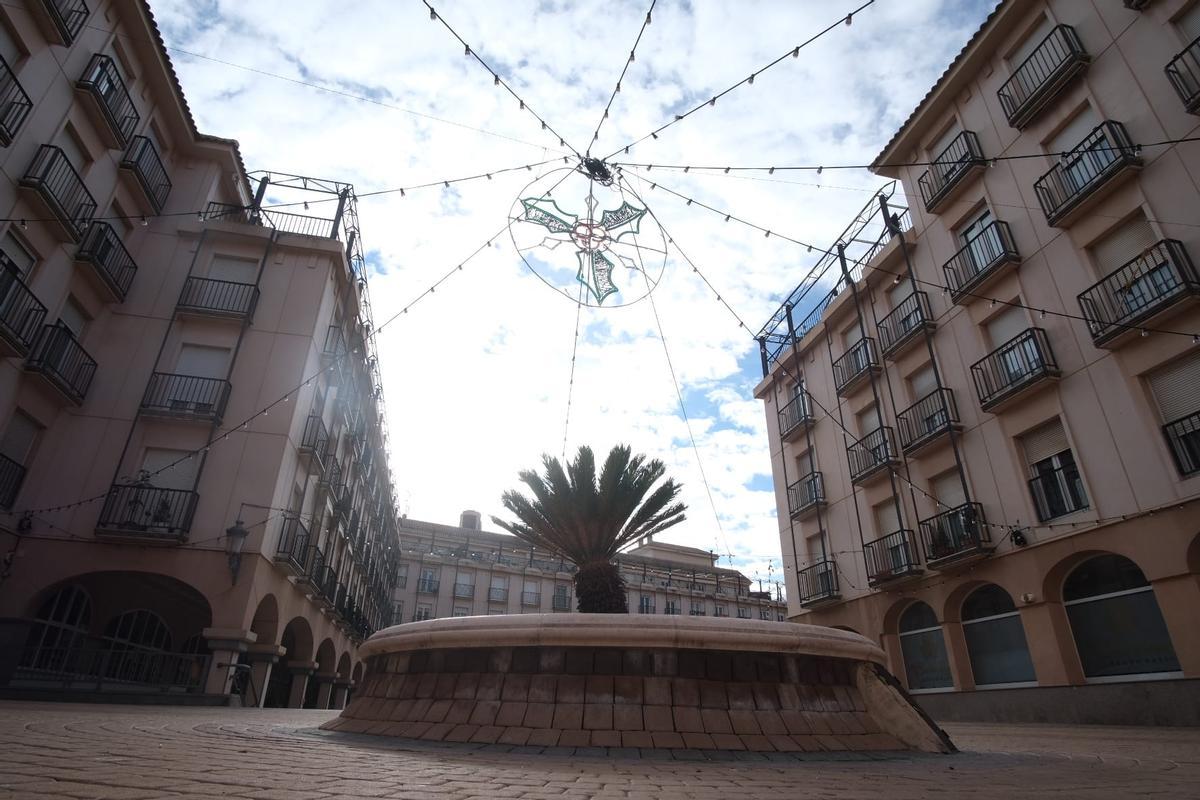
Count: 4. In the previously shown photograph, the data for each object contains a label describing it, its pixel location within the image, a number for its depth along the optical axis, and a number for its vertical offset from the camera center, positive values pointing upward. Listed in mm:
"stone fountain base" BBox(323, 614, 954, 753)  5348 +96
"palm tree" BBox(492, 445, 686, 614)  10758 +3024
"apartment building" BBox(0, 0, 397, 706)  13688 +7114
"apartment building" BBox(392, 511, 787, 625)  48375 +8794
